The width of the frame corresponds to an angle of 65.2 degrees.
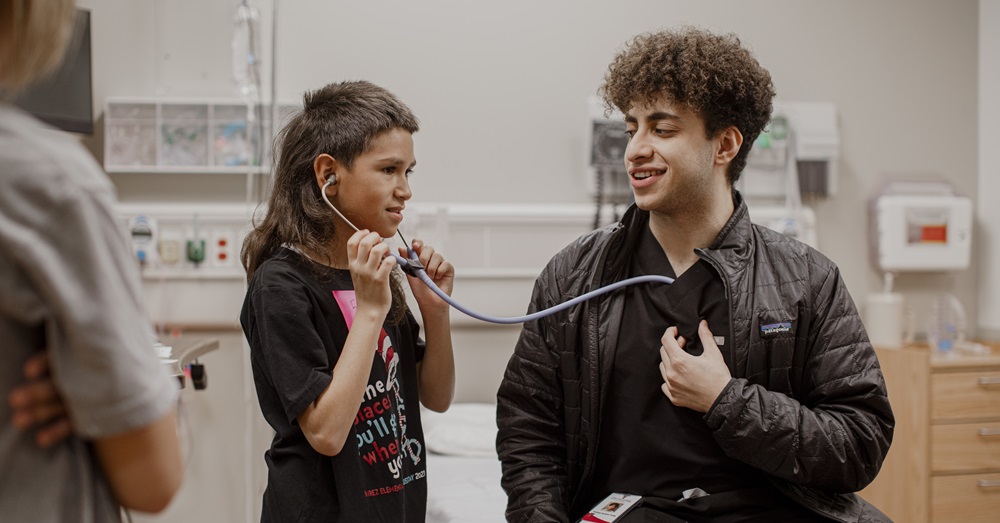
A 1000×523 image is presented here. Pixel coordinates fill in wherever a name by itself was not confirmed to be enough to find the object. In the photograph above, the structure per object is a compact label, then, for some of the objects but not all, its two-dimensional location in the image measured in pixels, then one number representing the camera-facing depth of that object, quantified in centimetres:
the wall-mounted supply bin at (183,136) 258
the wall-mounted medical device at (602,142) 276
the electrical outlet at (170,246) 260
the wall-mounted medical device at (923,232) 289
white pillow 237
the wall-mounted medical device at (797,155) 288
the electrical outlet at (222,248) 263
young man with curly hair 137
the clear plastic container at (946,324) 282
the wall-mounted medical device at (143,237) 255
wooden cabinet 253
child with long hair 118
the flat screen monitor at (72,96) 227
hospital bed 190
